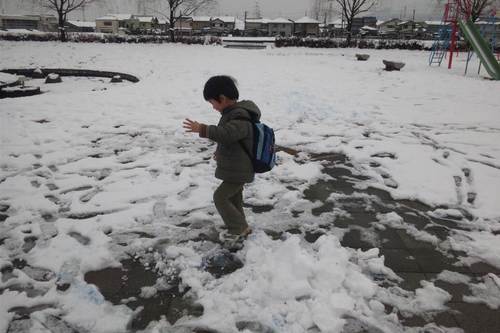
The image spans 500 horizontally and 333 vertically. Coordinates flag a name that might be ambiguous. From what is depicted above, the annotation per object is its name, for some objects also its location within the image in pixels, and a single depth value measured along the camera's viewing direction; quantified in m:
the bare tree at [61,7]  29.58
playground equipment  11.47
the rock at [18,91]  9.01
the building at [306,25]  68.19
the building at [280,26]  71.81
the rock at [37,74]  13.21
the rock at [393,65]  12.94
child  2.21
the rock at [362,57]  17.41
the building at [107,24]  78.50
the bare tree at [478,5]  26.80
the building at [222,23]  76.25
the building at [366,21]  81.31
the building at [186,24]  76.37
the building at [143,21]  75.49
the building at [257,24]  73.19
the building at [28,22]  78.44
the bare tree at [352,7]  31.74
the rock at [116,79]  12.13
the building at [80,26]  84.94
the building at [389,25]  78.91
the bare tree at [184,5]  30.91
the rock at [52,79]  11.83
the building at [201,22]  77.00
